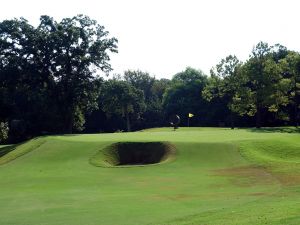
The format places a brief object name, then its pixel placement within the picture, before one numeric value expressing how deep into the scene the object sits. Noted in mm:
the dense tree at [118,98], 86938
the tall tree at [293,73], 65938
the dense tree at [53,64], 58656
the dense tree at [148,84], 112344
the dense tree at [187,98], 92062
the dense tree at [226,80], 70038
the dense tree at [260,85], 64062
